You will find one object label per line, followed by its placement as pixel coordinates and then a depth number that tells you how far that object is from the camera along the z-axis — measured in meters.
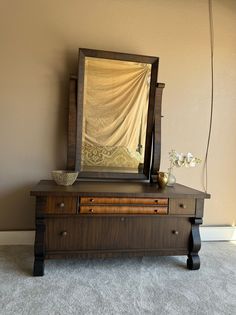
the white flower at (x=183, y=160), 2.41
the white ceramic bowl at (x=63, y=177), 2.23
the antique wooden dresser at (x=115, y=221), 2.03
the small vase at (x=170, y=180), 2.44
